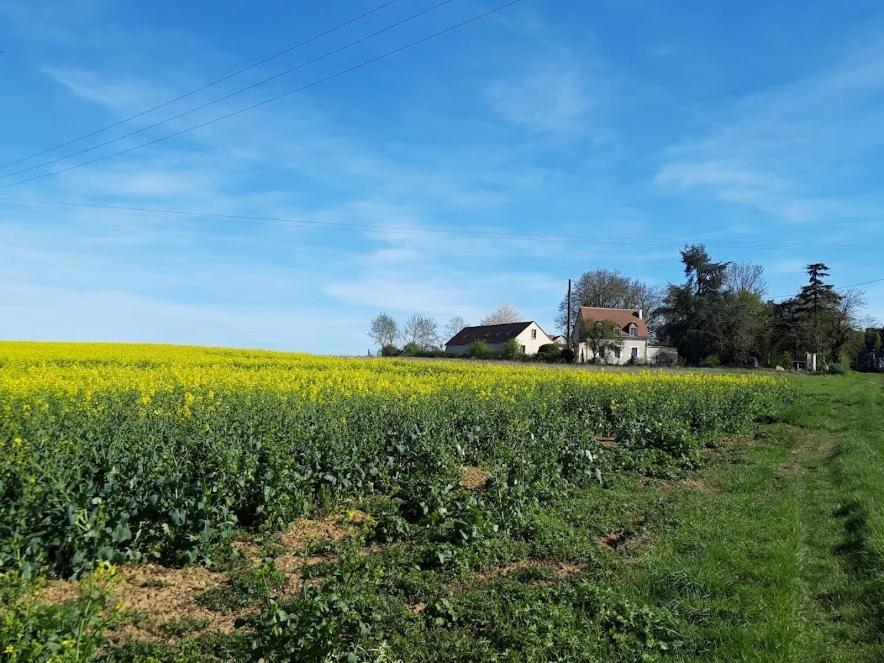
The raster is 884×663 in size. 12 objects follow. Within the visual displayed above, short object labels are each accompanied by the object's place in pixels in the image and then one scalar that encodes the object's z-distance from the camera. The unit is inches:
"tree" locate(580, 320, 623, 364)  2349.9
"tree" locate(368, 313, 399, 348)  3597.4
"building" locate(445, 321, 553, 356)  3043.8
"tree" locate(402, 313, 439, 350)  3759.8
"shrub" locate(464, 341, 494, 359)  2338.8
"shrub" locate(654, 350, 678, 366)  2483.3
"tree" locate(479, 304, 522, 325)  3909.2
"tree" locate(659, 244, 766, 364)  2393.0
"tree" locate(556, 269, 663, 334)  3314.5
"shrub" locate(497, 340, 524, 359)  2300.7
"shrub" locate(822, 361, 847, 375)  1920.2
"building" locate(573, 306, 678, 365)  2551.7
